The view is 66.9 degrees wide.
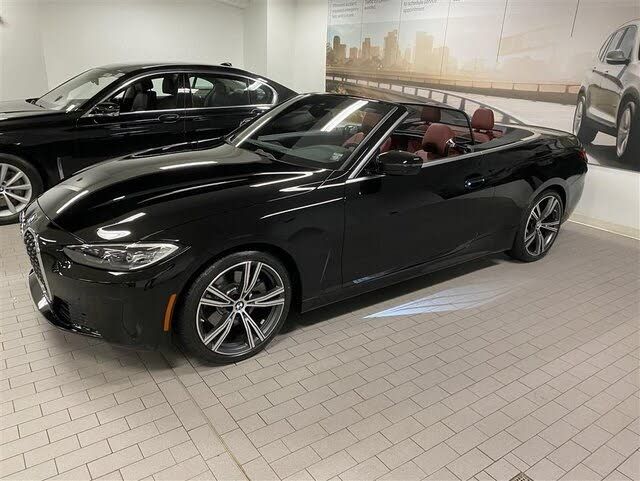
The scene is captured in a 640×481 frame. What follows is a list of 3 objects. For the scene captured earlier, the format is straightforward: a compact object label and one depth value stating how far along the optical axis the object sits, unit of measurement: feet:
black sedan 13.60
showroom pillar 28.73
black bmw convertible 6.88
